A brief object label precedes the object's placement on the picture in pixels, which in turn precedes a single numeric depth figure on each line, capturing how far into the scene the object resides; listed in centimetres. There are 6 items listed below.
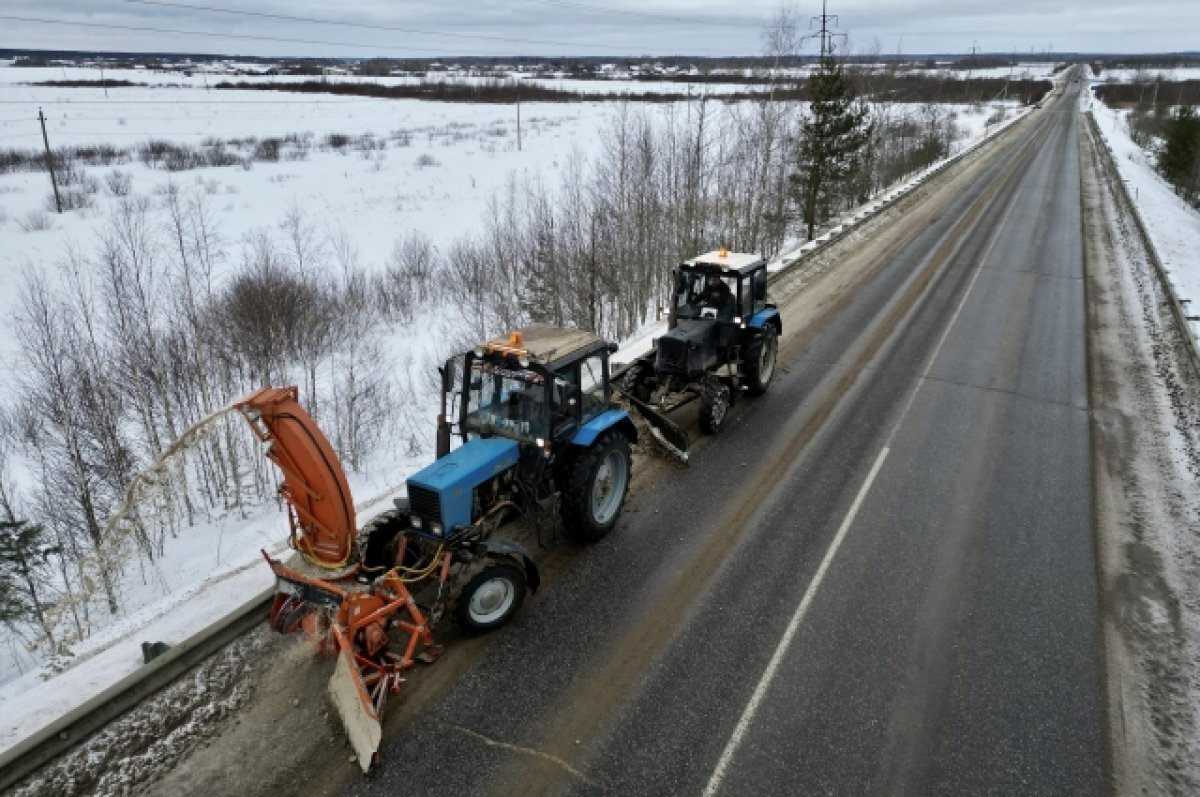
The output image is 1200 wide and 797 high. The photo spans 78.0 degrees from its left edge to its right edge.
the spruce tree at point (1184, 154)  3500
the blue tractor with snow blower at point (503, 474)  691
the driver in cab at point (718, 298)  1198
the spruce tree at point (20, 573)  930
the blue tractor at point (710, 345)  1134
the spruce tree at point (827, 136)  2561
